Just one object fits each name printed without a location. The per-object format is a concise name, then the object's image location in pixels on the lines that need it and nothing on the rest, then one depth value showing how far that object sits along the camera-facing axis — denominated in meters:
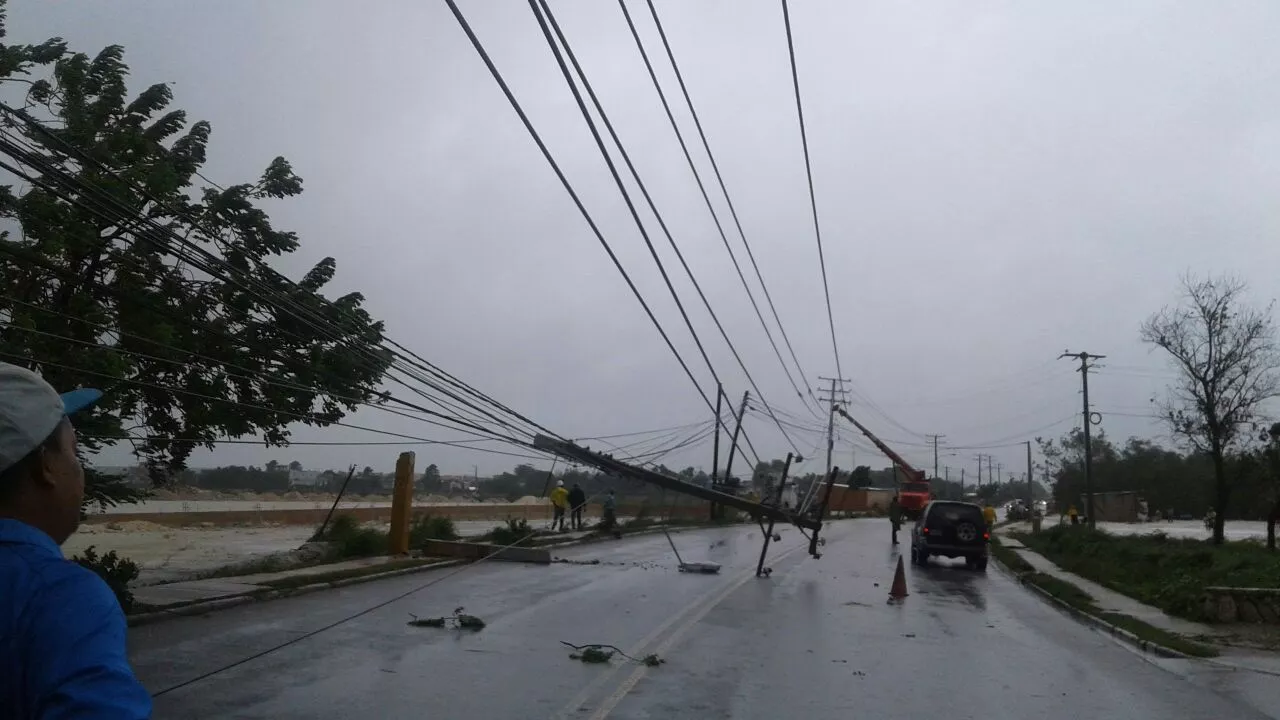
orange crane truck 58.06
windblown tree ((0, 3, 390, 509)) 12.53
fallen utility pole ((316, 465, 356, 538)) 23.64
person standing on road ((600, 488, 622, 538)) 36.94
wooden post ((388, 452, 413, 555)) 23.30
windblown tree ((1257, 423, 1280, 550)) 26.22
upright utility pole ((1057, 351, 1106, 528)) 48.06
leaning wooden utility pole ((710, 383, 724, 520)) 52.34
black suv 28.17
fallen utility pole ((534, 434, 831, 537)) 15.91
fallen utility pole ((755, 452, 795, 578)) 21.67
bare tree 28.78
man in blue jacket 1.78
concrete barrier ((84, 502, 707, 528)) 42.41
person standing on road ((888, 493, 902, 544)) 40.06
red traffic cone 19.50
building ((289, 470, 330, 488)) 79.31
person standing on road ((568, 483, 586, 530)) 36.41
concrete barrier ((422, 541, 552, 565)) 24.03
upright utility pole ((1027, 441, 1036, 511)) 96.34
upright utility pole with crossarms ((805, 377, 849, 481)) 73.50
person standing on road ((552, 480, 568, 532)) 34.38
